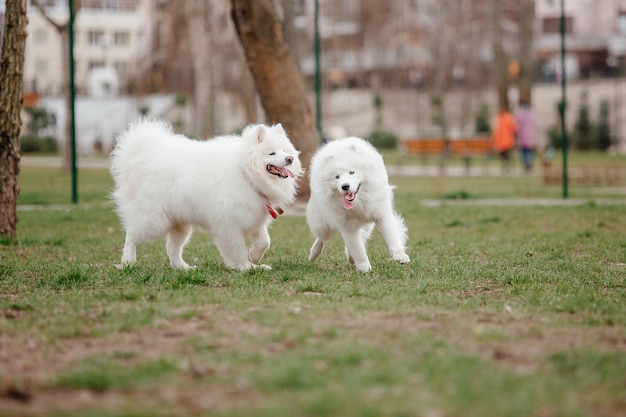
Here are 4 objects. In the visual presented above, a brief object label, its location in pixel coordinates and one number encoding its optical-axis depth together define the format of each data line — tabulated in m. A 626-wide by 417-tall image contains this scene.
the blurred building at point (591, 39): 43.12
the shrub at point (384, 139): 38.81
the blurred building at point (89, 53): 21.85
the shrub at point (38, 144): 29.34
